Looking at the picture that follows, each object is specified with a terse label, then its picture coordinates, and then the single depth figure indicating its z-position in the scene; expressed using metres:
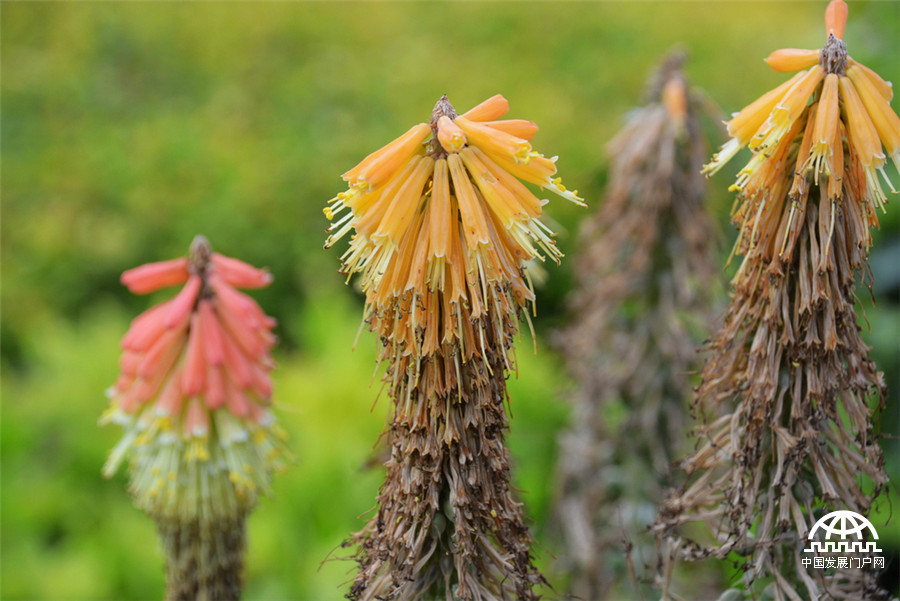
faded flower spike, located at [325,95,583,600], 0.71
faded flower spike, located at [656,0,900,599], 0.72
